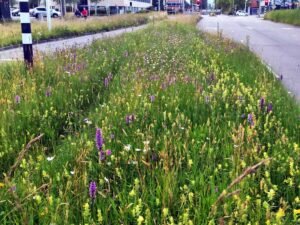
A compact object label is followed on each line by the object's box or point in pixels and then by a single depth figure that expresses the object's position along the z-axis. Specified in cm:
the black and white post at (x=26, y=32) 634
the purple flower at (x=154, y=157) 274
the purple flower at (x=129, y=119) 331
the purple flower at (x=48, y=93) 435
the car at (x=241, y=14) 11634
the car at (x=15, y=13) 6080
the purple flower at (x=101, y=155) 262
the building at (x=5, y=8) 3931
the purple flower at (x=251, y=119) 317
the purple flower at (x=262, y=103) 371
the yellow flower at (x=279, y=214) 167
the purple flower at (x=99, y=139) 256
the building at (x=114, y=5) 6575
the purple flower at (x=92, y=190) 207
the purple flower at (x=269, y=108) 368
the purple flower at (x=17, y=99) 399
